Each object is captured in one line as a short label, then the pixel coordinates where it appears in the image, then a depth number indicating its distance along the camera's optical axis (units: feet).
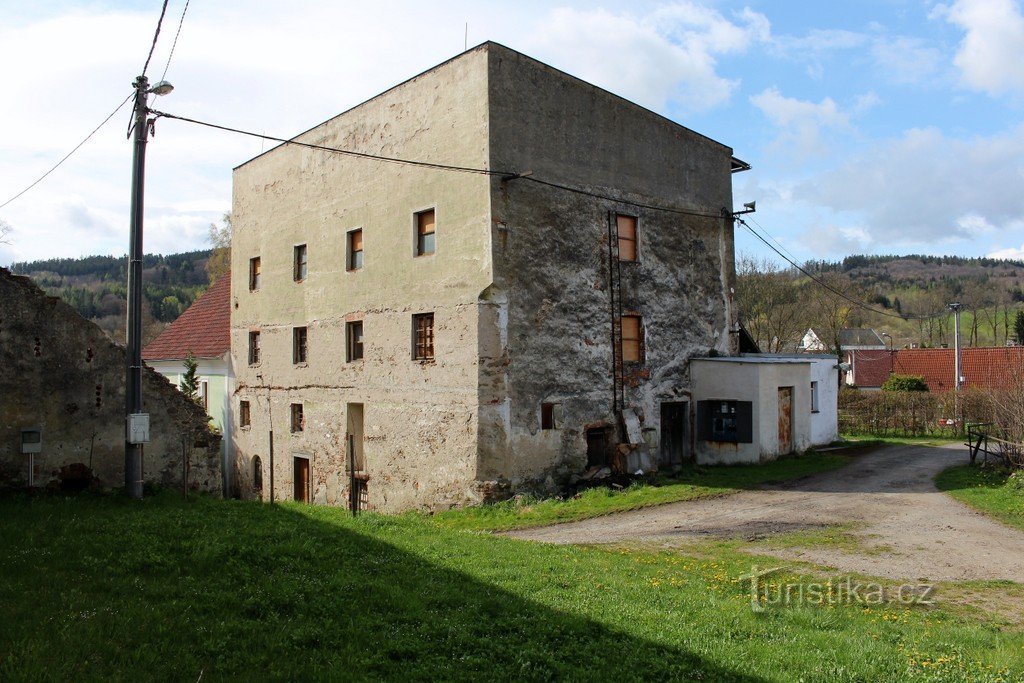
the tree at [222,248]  134.62
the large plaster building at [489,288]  53.62
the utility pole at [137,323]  34.50
